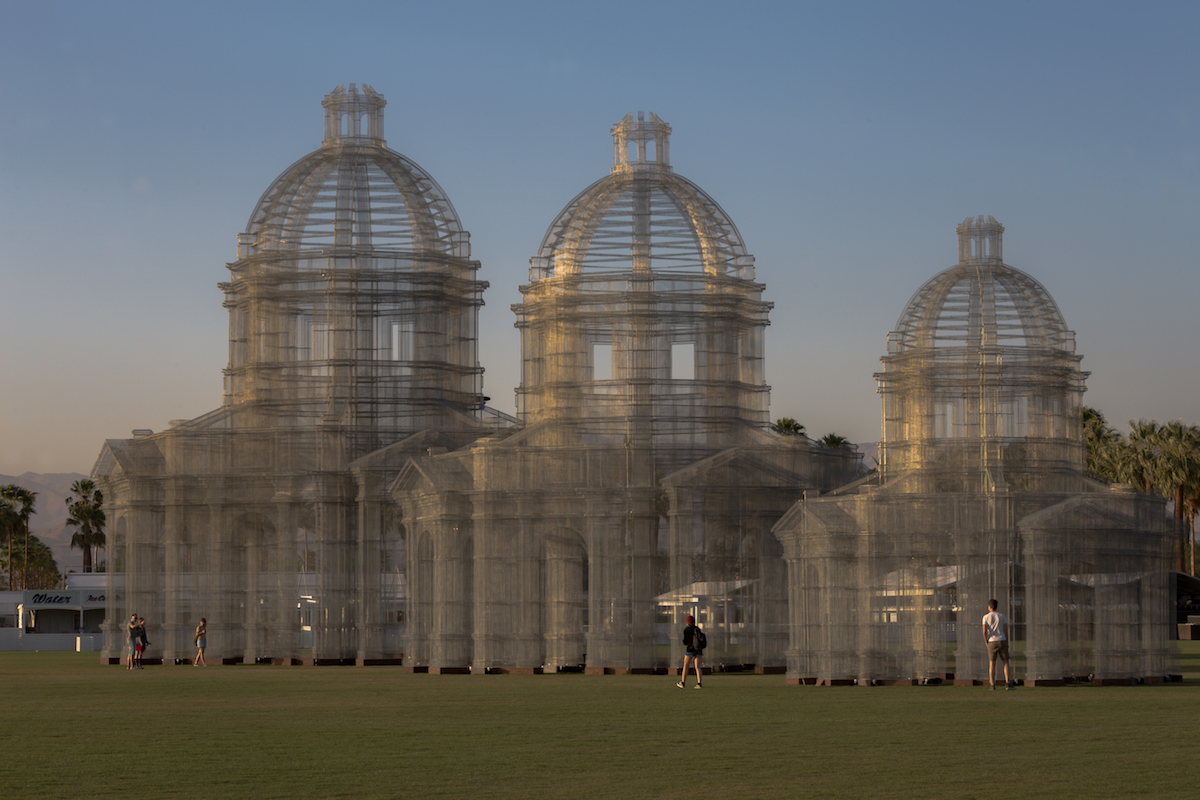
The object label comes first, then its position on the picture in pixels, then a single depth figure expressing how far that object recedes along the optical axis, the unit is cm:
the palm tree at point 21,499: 12825
